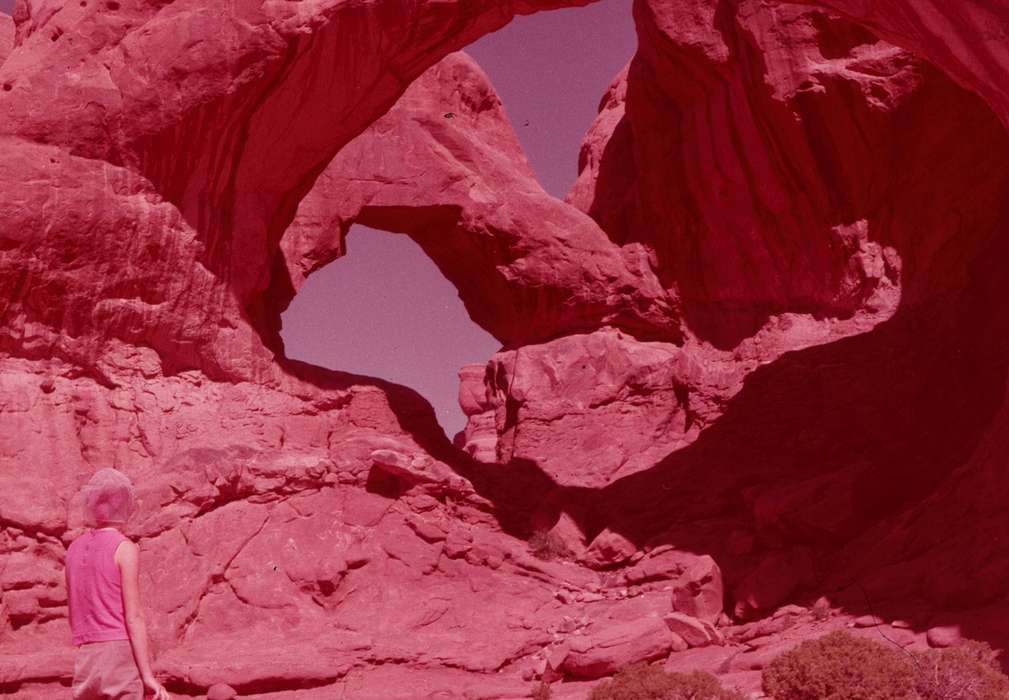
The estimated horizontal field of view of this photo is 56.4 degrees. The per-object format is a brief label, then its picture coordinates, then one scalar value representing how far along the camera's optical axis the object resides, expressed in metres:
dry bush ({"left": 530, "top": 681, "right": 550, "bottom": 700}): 9.32
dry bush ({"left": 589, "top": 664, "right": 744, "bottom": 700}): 7.53
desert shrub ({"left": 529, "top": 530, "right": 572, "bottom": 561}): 14.10
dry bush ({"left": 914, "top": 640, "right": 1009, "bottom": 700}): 6.97
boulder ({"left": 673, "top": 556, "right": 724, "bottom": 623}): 11.54
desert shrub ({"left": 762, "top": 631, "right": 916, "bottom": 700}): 7.12
